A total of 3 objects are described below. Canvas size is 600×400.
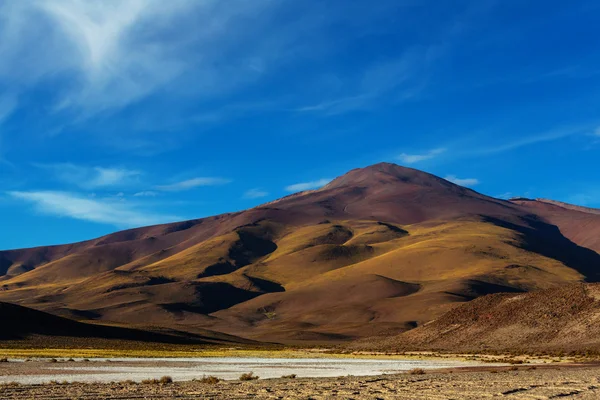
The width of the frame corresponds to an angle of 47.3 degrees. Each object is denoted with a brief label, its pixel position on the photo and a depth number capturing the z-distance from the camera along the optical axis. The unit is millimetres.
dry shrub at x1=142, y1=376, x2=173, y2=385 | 32250
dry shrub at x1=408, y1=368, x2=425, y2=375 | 39881
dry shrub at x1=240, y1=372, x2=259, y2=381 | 35469
